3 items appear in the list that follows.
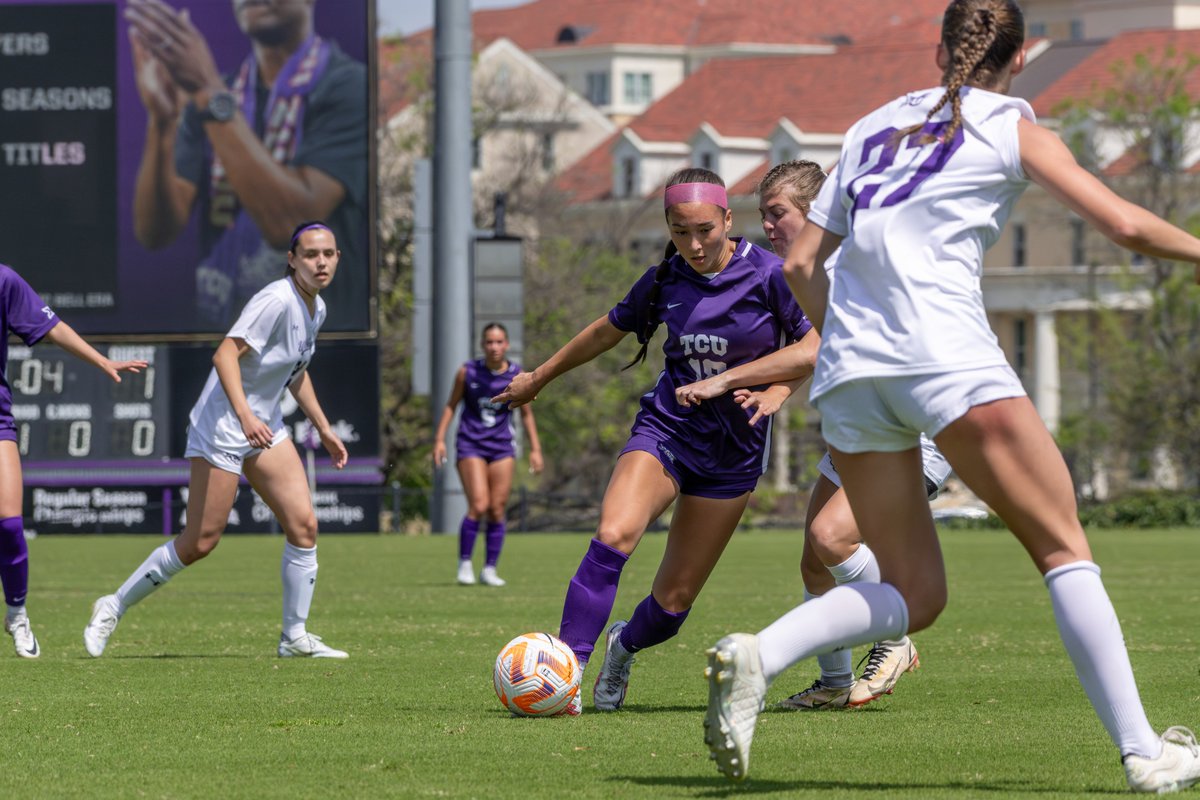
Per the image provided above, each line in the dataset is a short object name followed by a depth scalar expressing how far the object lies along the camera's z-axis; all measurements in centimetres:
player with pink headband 1499
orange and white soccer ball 1483
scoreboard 6087
